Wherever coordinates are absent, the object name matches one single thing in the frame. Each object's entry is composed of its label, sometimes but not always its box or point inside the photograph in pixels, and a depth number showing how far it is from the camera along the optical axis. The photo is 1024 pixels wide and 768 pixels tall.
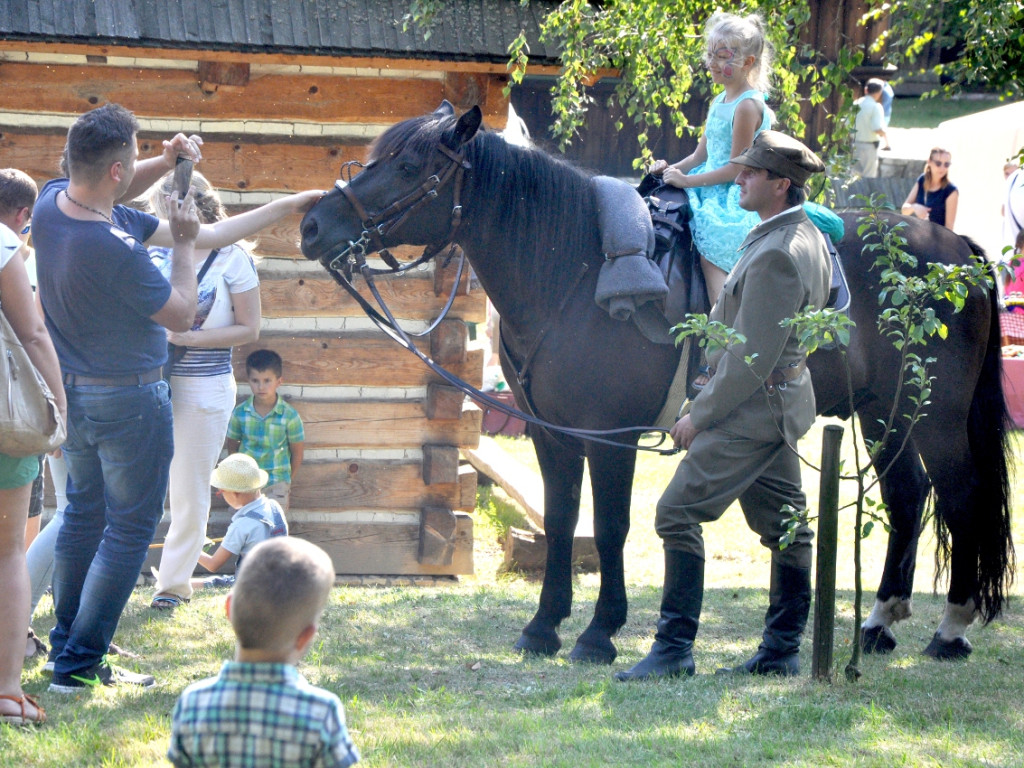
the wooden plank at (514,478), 15.97
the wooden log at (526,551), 15.41
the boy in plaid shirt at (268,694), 4.04
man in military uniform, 7.59
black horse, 9.05
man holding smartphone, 7.25
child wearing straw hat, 11.87
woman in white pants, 11.09
